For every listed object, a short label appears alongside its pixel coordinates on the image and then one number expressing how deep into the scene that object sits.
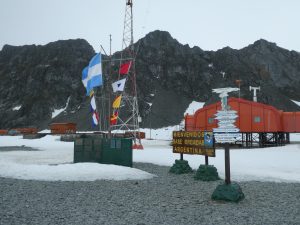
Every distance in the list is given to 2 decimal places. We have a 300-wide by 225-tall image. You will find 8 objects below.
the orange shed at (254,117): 40.75
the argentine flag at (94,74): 28.69
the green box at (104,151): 21.08
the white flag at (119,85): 34.75
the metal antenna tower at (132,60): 38.56
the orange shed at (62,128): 80.31
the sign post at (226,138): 11.31
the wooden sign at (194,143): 15.78
